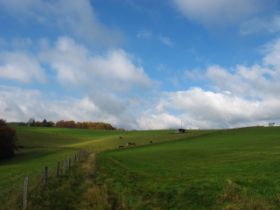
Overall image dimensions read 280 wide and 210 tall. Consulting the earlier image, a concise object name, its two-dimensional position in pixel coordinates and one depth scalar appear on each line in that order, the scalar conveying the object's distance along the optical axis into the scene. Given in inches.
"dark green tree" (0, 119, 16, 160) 2260.0
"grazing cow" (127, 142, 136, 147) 2505.8
